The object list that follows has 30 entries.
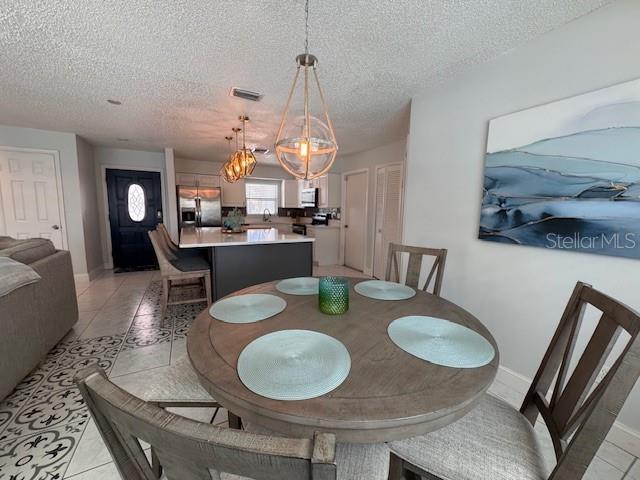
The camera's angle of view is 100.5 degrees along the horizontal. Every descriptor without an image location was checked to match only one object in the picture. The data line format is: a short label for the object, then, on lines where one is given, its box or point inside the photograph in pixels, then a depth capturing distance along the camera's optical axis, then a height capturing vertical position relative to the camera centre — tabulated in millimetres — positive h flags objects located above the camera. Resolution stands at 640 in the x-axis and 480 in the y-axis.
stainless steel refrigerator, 5375 +17
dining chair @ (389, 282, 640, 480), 640 -659
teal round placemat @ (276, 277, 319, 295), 1480 -452
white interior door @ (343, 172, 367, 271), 5104 -189
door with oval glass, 5242 -164
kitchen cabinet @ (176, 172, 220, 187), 5797 +598
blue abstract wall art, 1384 +235
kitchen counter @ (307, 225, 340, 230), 5686 -370
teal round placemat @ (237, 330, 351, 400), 722 -476
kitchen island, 2963 -581
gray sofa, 1607 -769
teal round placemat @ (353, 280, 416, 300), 1443 -457
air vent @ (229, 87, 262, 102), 2456 +1080
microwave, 6035 +282
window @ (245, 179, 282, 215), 6891 +342
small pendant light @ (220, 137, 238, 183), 3638 +497
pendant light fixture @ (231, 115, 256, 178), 3252 +582
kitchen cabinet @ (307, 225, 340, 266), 5668 -741
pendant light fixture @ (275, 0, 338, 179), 1441 +355
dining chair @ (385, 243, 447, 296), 1749 -356
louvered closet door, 4203 +0
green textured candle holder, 1200 -394
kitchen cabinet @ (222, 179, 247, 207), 6129 +314
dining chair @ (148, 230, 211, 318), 2781 -668
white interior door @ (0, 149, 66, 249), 3828 +122
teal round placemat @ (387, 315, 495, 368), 865 -468
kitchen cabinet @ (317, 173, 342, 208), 5660 +423
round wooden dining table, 648 -488
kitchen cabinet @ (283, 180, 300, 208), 6746 +400
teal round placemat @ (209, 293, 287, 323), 1147 -463
